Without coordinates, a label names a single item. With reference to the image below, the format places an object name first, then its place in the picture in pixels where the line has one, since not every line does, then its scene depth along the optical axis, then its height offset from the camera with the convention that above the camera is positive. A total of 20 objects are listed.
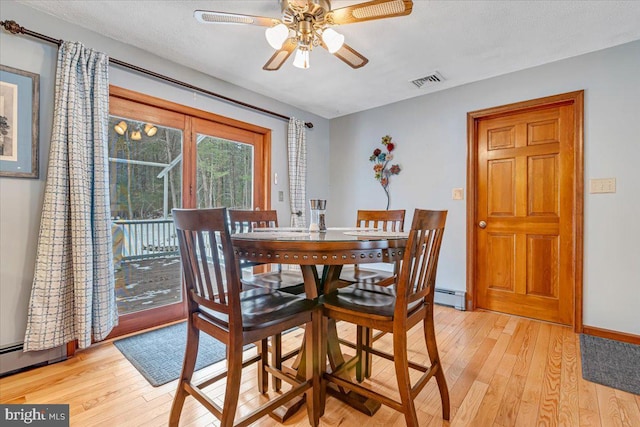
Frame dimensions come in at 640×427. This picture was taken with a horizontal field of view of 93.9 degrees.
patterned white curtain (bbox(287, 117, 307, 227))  3.59 +0.49
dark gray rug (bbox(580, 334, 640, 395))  1.75 -1.01
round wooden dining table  1.22 -0.17
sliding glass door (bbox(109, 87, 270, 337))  2.41 +0.21
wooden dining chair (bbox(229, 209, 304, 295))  1.82 -0.44
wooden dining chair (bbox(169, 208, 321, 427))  1.11 -0.45
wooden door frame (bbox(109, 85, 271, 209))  2.36 +0.90
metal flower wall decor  3.60 +0.57
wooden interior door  2.62 -0.03
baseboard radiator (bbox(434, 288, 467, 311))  3.06 -0.93
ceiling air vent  2.88 +1.30
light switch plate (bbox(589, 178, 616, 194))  2.38 +0.19
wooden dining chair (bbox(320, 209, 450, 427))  1.21 -0.44
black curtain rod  1.81 +1.11
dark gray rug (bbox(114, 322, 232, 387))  1.85 -1.00
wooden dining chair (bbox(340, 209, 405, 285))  1.96 -0.43
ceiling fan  1.56 +1.07
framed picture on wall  1.83 +0.56
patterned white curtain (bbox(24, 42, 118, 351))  1.88 -0.06
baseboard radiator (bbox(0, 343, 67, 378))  1.81 -0.93
